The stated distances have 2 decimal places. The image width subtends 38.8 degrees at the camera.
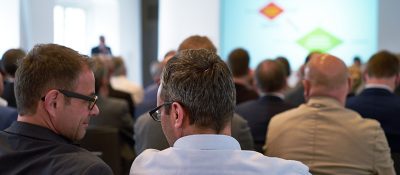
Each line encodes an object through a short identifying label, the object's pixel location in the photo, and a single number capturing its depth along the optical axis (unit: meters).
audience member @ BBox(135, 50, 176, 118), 3.90
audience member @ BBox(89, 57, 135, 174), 4.12
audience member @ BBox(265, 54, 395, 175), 2.54
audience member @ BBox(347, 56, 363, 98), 5.46
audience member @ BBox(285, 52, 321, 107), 4.46
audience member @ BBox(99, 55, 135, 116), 5.14
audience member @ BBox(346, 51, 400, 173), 3.22
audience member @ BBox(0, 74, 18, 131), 2.75
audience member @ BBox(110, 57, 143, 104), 6.01
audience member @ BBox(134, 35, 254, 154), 2.51
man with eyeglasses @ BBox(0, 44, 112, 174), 1.52
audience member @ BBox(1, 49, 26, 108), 3.52
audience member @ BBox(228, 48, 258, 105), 4.04
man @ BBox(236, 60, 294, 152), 3.20
